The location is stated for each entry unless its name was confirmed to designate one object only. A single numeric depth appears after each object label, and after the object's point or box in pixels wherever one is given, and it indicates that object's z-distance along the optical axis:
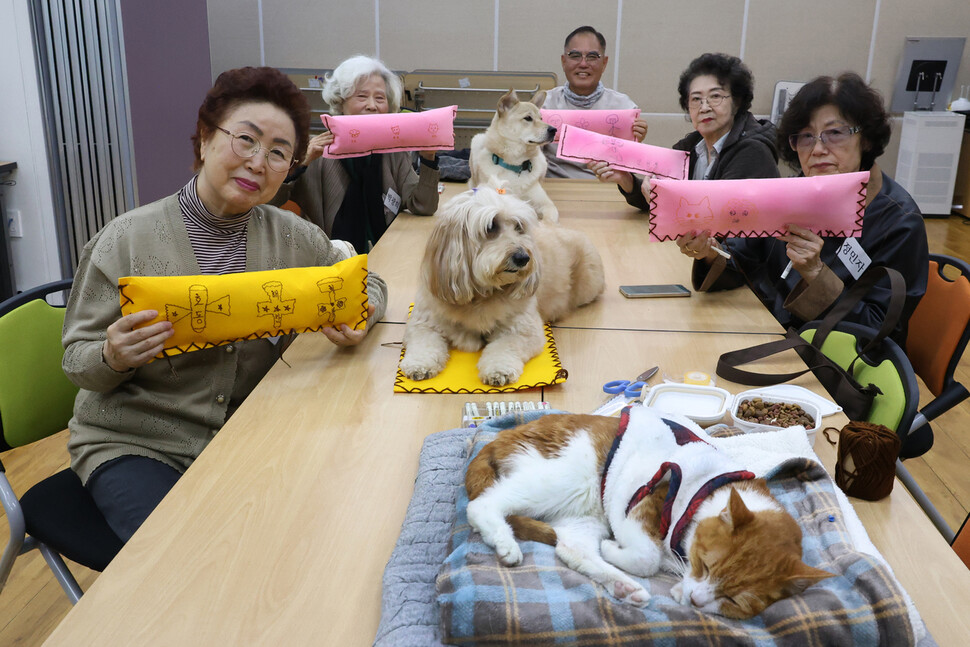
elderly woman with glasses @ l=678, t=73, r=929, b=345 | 2.19
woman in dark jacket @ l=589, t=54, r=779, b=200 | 3.03
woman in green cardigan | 1.63
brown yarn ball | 1.30
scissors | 1.71
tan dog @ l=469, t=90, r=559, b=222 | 3.65
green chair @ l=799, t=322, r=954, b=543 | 1.64
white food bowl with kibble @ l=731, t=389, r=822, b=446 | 1.50
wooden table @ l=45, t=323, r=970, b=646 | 1.06
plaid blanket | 0.96
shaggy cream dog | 1.92
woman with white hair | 3.35
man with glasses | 4.54
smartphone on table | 2.51
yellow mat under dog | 1.82
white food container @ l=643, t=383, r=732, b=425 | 1.64
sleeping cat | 1.00
